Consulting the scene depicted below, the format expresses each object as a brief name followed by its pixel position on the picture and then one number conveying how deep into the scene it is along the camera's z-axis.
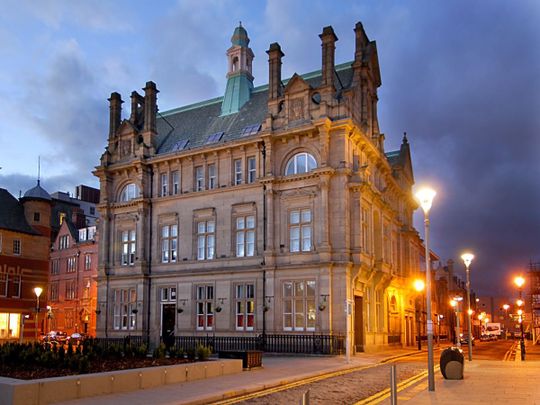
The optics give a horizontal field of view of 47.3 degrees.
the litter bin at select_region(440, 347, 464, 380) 21.14
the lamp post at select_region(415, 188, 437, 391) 17.77
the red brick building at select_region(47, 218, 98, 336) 77.44
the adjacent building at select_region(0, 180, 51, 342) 53.41
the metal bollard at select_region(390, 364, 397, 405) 11.69
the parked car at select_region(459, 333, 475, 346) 68.41
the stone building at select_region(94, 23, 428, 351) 39.16
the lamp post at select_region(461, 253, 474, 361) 32.88
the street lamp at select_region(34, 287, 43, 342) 45.48
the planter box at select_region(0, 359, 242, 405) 13.59
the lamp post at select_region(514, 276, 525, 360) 34.76
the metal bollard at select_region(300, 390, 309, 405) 6.83
